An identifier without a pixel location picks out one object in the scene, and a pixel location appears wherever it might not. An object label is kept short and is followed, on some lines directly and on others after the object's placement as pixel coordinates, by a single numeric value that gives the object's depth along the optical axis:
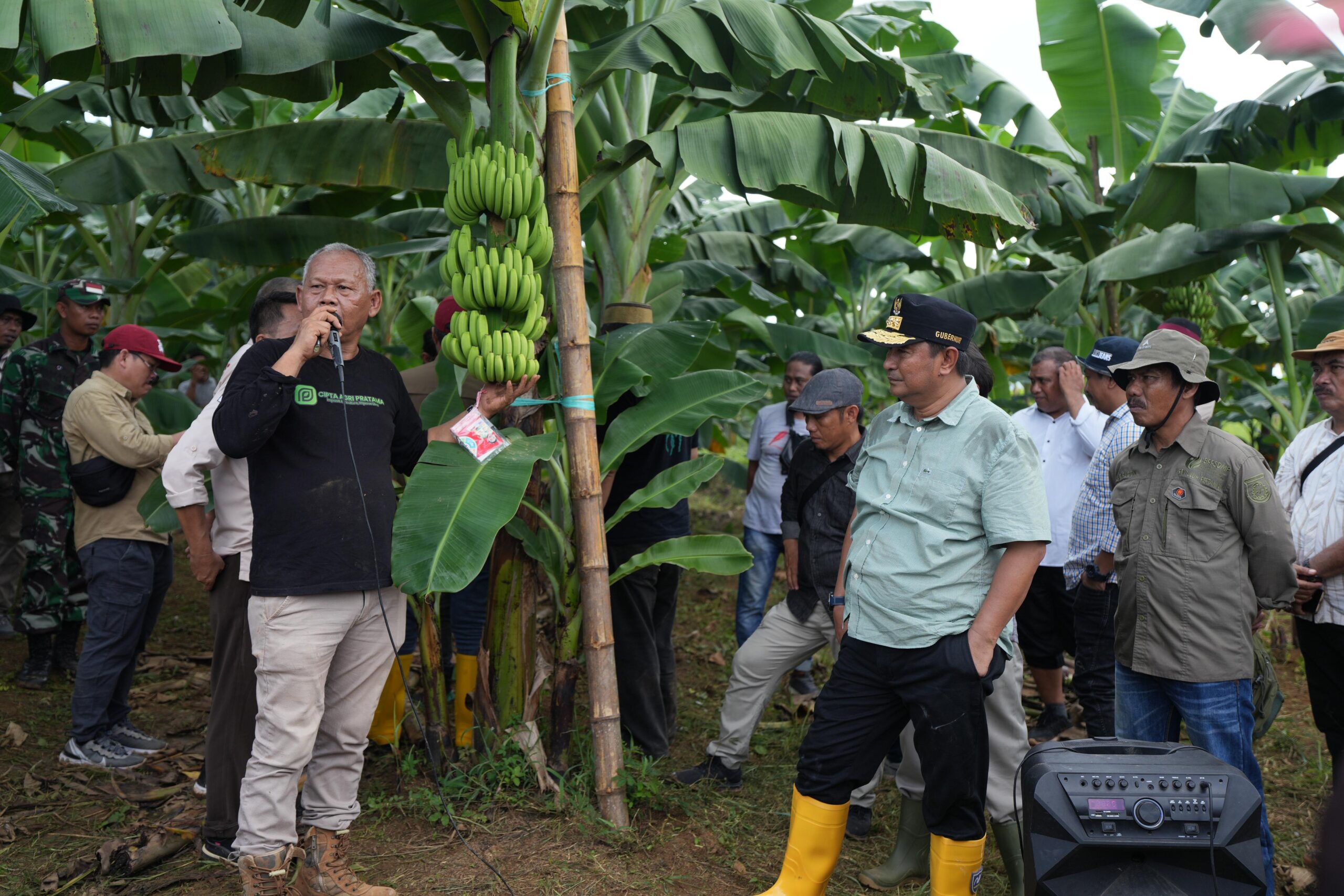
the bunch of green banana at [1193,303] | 8.60
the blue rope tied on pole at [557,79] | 3.83
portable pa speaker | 2.65
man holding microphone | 3.08
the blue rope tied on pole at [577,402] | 3.80
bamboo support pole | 3.82
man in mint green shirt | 3.01
